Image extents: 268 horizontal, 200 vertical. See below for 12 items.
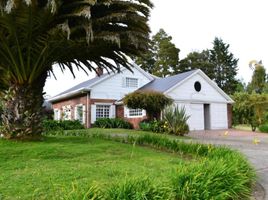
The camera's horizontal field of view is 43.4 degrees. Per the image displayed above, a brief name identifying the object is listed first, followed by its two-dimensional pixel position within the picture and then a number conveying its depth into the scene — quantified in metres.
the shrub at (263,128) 24.67
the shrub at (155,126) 20.74
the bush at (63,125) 22.48
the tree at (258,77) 37.53
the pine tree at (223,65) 61.19
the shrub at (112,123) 25.67
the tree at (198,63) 55.89
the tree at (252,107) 27.28
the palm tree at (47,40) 8.98
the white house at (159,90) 27.30
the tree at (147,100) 21.50
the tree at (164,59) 53.28
